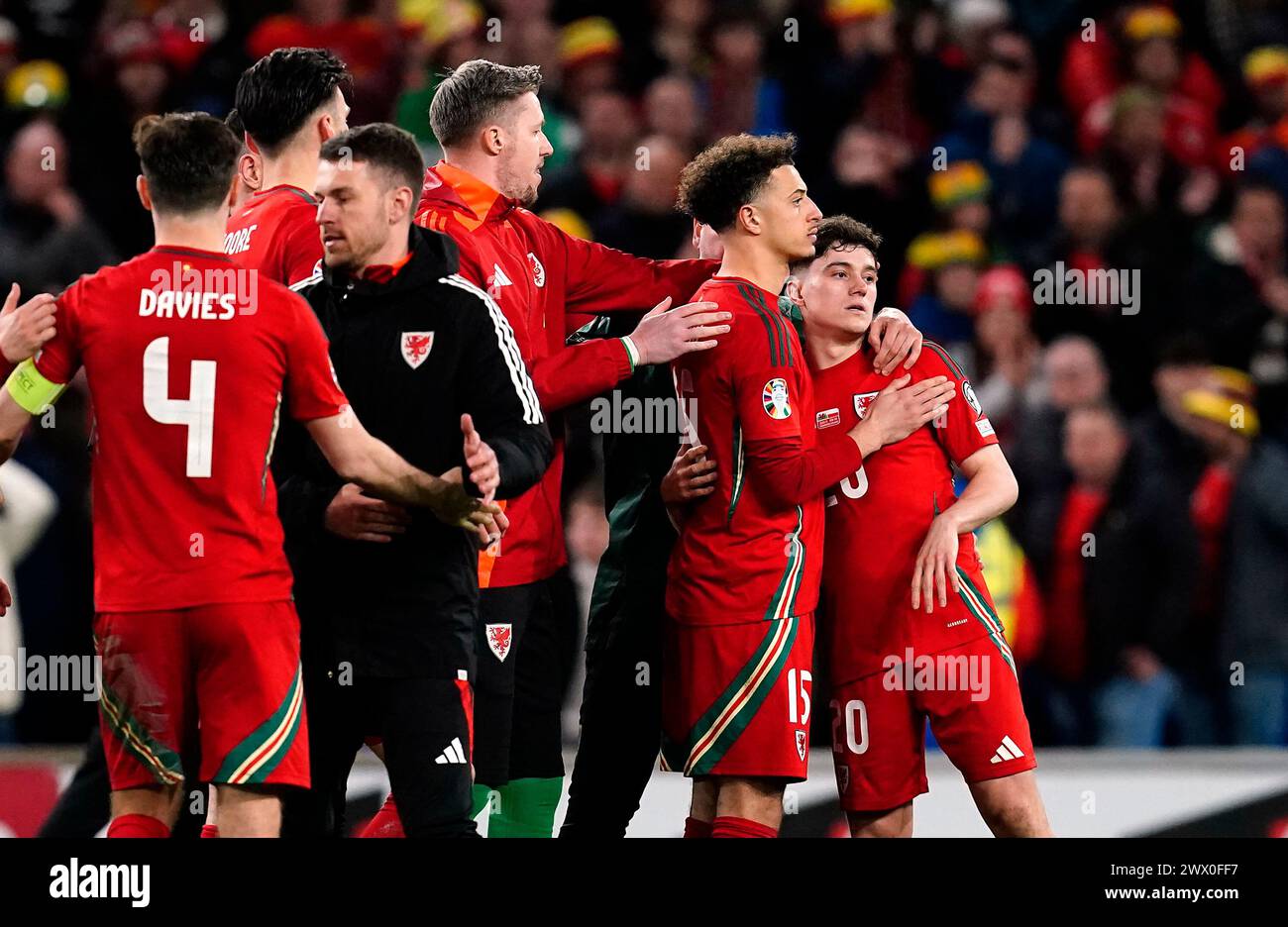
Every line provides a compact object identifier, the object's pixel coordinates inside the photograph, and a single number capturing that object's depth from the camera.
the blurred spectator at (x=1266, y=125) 17.37
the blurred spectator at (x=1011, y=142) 17.16
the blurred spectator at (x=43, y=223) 15.48
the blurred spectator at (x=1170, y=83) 17.83
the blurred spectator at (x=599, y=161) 16.47
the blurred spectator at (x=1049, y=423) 14.67
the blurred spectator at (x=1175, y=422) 14.65
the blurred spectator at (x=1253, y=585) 14.13
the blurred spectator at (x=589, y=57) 17.86
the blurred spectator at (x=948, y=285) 16.37
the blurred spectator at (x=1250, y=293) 15.78
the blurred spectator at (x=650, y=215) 15.65
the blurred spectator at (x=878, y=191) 16.66
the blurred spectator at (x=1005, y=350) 15.54
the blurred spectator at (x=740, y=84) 17.66
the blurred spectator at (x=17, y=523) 13.52
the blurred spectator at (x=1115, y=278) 15.87
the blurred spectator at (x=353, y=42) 17.53
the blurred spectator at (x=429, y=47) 16.83
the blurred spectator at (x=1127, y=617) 14.25
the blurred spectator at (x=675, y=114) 17.03
